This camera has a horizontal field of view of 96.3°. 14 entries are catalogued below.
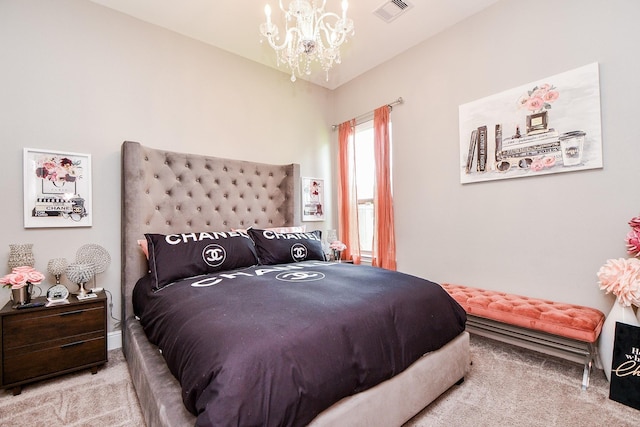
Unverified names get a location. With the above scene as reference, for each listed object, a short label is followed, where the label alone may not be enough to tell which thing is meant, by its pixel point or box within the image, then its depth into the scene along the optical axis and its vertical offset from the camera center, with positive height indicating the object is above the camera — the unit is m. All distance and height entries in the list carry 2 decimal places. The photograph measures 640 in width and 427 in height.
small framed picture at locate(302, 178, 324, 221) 3.93 +0.26
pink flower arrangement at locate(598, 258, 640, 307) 1.72 -0.44
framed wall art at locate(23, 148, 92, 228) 2.19 +0.29
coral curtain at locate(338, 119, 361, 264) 3.90 +0.33
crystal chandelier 1.98 +1.36
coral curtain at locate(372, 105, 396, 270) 3.45 +0.25
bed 1.12 -0.44
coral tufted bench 1.84 -0.77
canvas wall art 2.12 +0.69
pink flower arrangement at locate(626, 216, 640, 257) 1.83 -0.19
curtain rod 3.35 +1.34
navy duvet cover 0.97 -0.52
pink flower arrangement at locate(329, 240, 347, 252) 3.54 -0.36
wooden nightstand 1.78 -0.77
